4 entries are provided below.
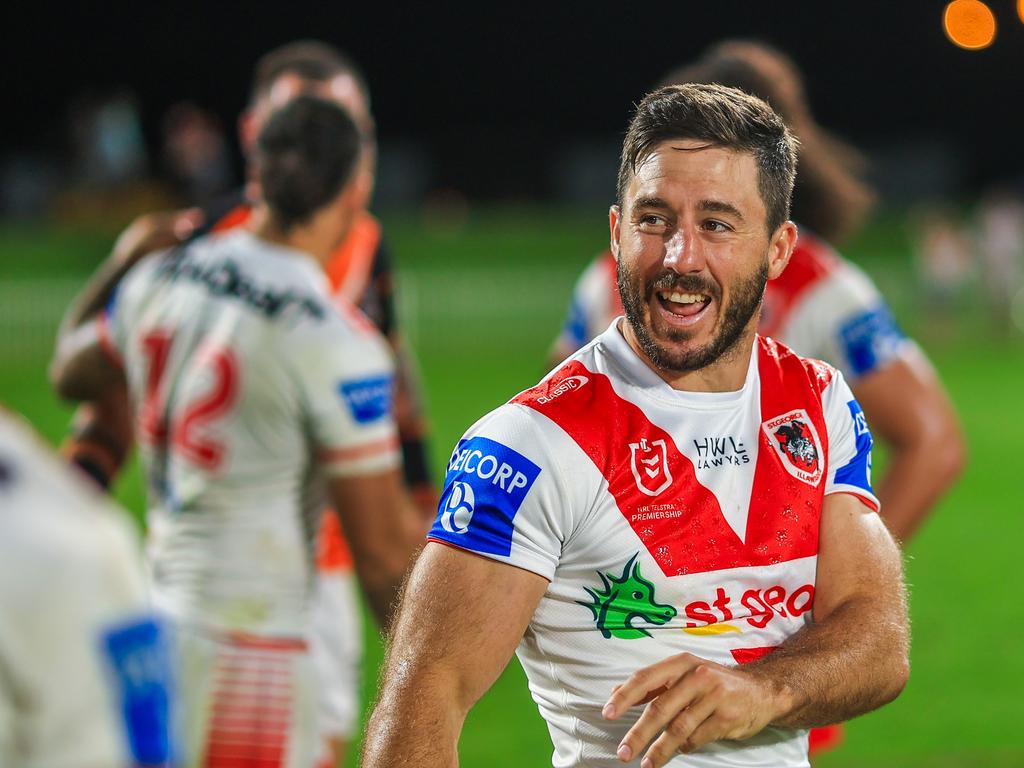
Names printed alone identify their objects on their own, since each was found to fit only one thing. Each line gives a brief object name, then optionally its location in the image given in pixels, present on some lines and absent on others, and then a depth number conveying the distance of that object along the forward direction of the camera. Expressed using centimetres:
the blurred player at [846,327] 930
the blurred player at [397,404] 972
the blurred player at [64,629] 286
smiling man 503
